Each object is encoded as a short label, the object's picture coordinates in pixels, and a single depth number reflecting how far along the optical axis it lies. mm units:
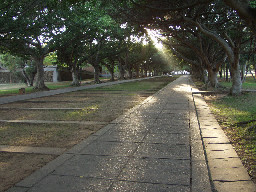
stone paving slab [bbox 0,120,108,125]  6594
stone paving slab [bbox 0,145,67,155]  4172
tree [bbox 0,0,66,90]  13156
